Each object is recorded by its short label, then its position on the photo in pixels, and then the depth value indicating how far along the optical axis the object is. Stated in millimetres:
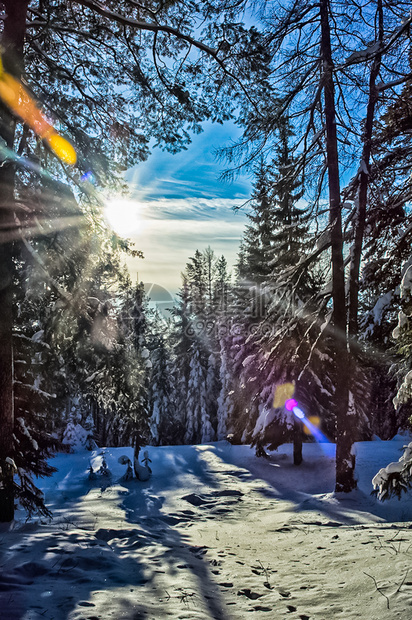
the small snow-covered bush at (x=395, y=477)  5238
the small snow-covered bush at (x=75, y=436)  26434
